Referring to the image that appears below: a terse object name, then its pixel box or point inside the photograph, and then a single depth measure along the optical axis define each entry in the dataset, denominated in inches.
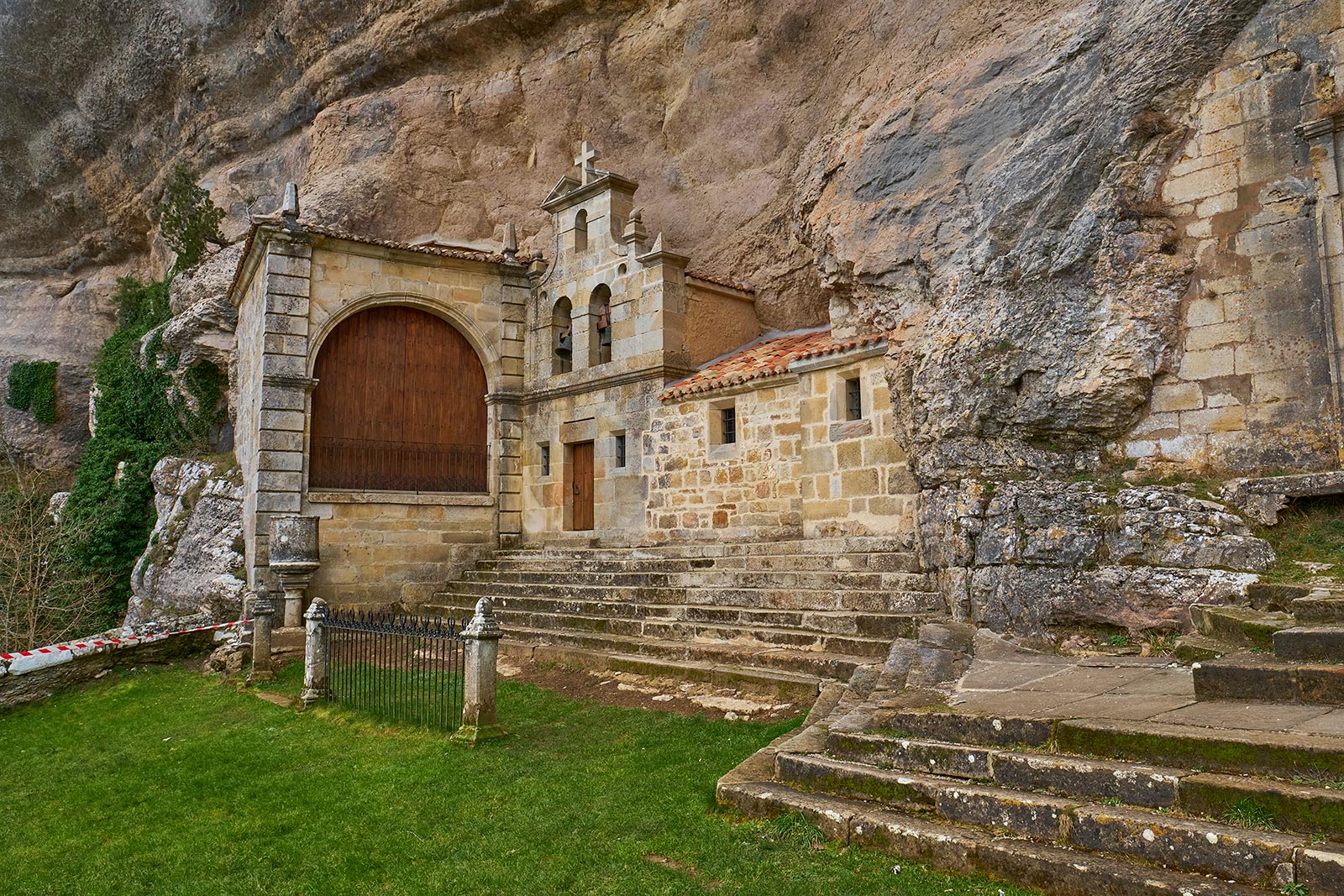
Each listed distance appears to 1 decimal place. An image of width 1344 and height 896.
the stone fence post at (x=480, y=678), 271.6
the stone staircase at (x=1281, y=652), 169.4
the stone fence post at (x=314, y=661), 348.5
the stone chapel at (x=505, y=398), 536.4
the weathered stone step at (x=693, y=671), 296.4
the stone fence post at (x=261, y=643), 414.3
